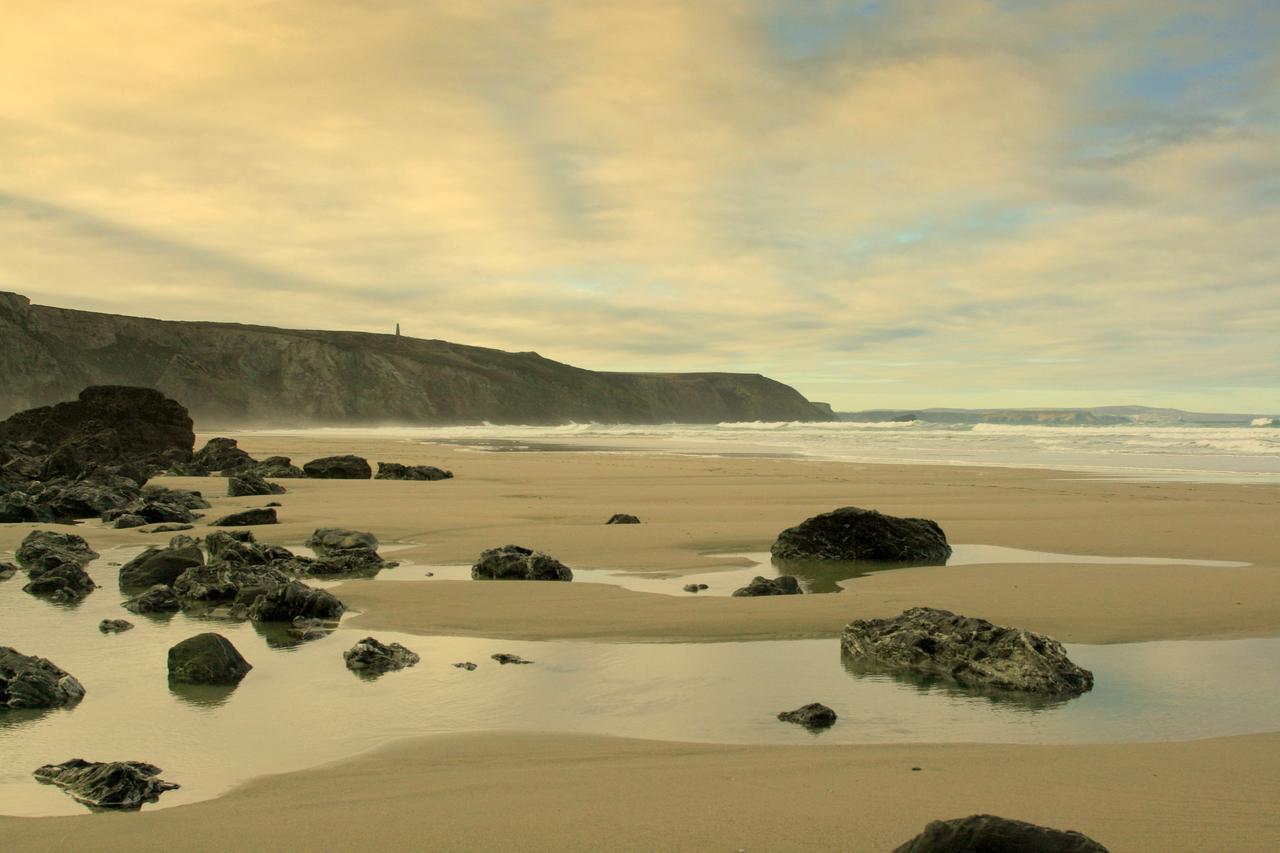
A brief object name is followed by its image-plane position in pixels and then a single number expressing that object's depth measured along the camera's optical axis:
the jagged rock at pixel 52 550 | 9.36
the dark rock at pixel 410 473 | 22.30
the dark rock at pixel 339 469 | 22.89
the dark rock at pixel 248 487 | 17.75
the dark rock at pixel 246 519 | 13.20
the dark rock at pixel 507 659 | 6.03
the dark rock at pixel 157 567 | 8.71
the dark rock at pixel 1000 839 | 2.58
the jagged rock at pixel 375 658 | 5.85
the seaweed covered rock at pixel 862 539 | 10.48
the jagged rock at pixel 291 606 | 7.32
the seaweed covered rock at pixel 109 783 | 3.71
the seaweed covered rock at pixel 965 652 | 5.37
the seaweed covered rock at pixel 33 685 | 5.00
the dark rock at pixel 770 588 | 8.28
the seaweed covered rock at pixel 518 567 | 9.03
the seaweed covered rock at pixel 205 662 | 5.53
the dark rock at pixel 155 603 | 7.67
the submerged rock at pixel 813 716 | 4.74
